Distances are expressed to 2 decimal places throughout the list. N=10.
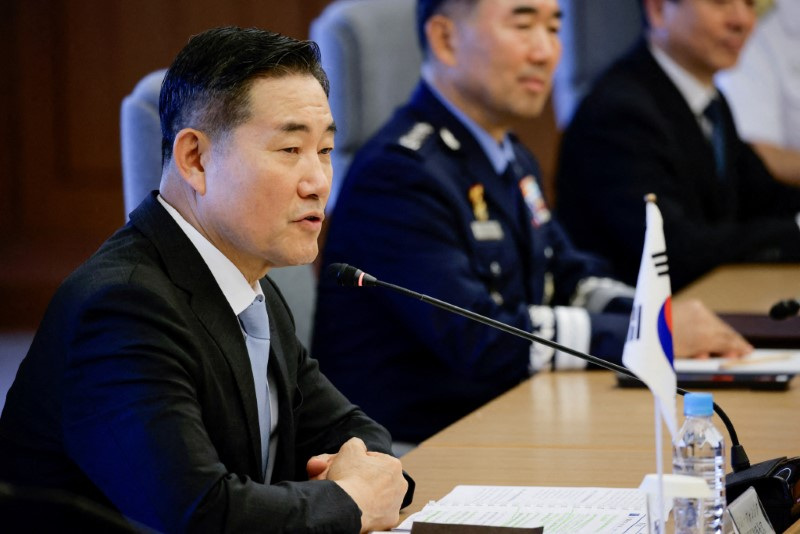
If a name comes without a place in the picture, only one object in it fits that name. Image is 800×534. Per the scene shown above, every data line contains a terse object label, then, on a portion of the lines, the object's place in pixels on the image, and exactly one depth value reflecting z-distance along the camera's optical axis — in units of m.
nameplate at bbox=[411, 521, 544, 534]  3.45
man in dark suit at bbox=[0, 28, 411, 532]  3.47
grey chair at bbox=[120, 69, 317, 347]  4.13
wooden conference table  3.79
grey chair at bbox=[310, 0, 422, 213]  4.92
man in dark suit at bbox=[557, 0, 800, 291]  6.02
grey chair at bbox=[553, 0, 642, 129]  7.14
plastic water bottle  3.45
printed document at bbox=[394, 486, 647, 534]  3.56
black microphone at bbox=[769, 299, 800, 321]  4.33
